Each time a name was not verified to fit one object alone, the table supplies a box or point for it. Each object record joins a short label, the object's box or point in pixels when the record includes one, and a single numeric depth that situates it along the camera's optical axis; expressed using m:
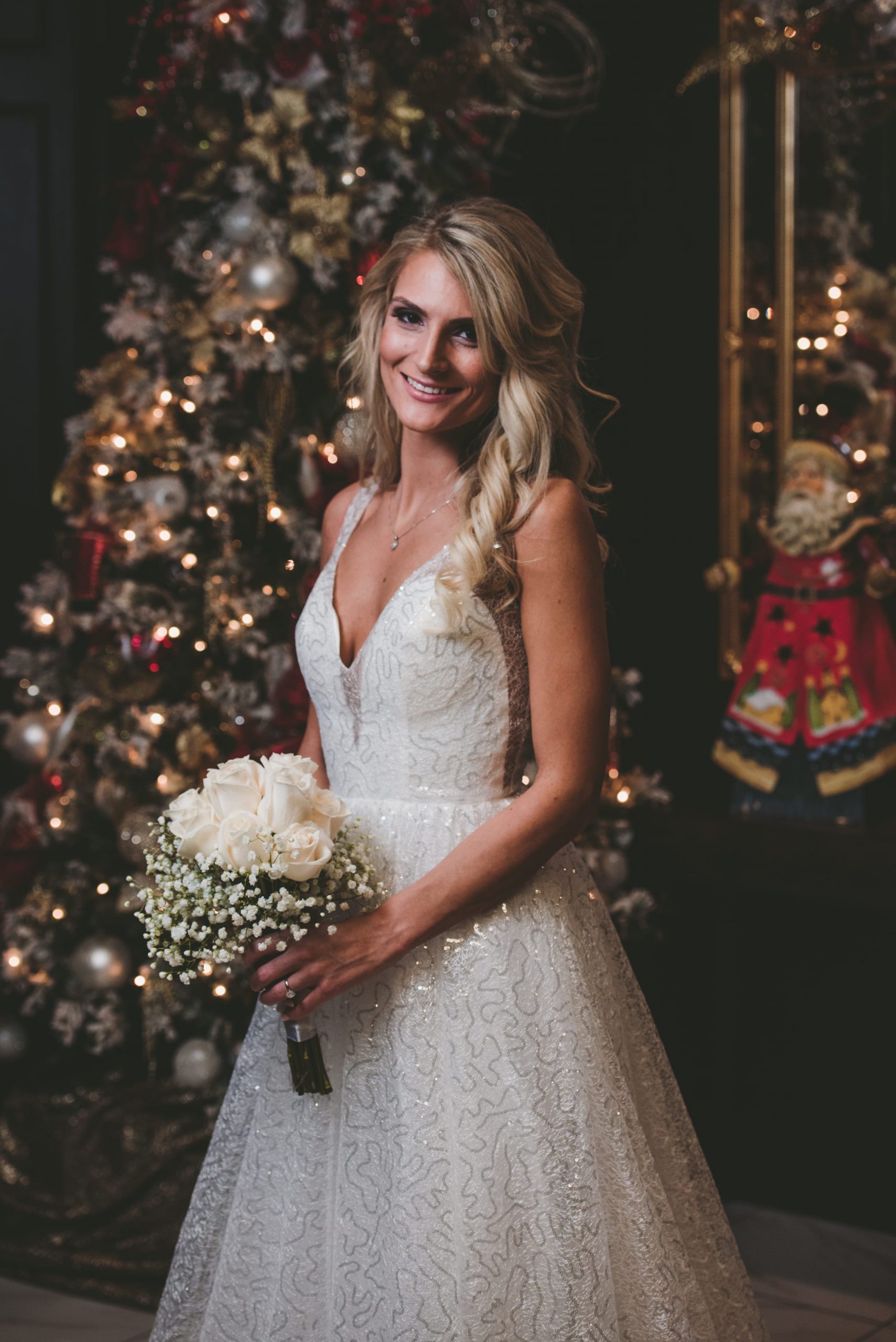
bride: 1.89
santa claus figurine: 3.25
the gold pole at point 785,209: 3.51
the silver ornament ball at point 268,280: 3.16
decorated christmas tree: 3.21
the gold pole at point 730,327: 3.54
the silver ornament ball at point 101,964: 3.29
